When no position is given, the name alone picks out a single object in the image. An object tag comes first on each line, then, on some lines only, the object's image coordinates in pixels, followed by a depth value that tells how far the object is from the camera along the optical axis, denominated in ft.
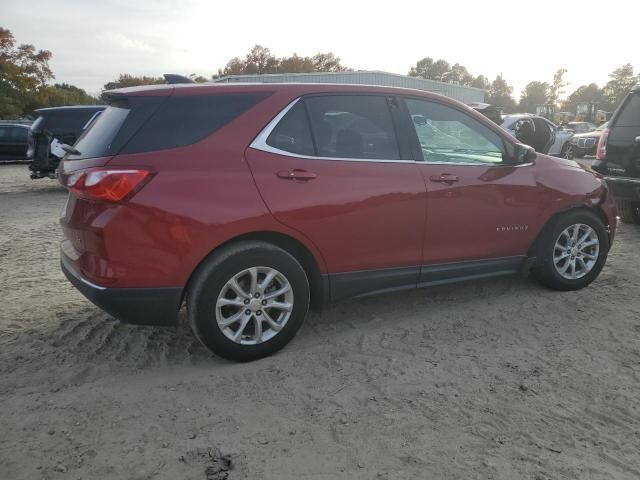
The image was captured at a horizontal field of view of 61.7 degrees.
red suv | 9.94
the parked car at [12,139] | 58.95
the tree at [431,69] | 346.54
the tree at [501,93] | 315.99
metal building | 81.56
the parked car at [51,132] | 38.09
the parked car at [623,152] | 21.04
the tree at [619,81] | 257.96
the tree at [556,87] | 284.20
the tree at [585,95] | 286.87
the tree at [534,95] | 296.71
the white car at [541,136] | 23.87
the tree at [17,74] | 104.42
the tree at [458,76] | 342.23
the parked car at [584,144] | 62.34
